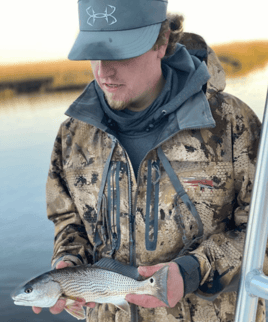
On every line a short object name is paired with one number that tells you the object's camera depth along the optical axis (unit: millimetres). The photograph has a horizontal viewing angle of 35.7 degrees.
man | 1817
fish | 1944
